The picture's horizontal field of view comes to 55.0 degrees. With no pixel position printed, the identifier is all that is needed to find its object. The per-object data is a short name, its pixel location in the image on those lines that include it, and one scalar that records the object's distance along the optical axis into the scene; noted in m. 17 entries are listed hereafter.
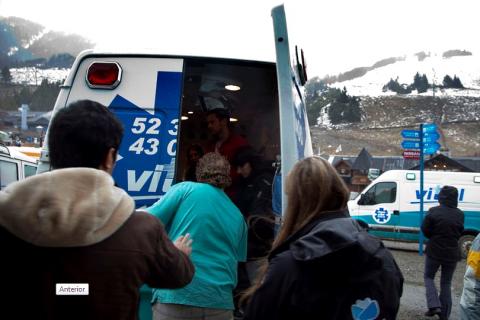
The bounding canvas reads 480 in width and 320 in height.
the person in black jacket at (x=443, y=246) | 6.49
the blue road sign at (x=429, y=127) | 13.64
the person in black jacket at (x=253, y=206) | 4.12
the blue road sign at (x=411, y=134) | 13.09
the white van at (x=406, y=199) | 14.41
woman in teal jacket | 2.75
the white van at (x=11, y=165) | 9.02
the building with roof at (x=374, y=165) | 48.21
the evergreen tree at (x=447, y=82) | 179.25
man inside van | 4.98
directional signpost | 12.75
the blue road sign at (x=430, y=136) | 13.70
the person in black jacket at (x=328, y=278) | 1.61
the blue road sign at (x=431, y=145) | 13.82
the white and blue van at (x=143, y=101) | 3.28
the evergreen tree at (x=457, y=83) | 178.95
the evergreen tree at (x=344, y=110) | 132.25
